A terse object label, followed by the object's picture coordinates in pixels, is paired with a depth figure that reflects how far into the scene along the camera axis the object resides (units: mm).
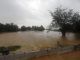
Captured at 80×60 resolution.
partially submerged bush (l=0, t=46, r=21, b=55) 4536
